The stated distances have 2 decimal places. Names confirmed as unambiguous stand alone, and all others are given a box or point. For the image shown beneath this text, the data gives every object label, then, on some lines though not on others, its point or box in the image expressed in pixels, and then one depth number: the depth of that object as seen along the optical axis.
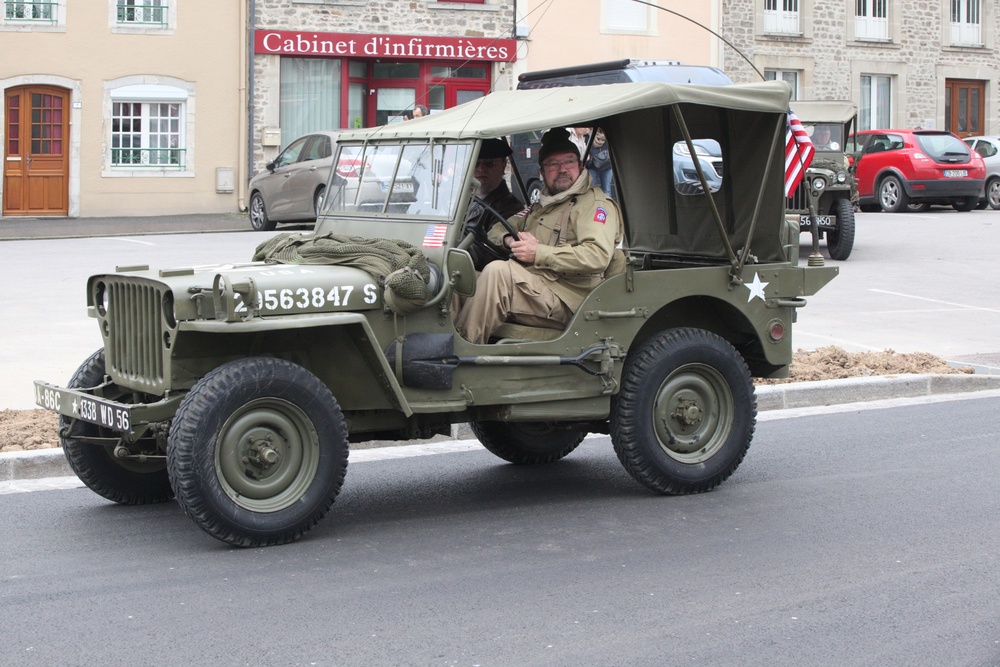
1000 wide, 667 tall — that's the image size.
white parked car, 29.16
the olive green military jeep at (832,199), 18.44
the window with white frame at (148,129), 26.89
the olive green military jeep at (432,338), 6.06
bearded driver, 6.81
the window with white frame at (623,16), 30.80
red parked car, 26.95
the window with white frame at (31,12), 25.75
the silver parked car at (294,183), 22.56
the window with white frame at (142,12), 26.61
